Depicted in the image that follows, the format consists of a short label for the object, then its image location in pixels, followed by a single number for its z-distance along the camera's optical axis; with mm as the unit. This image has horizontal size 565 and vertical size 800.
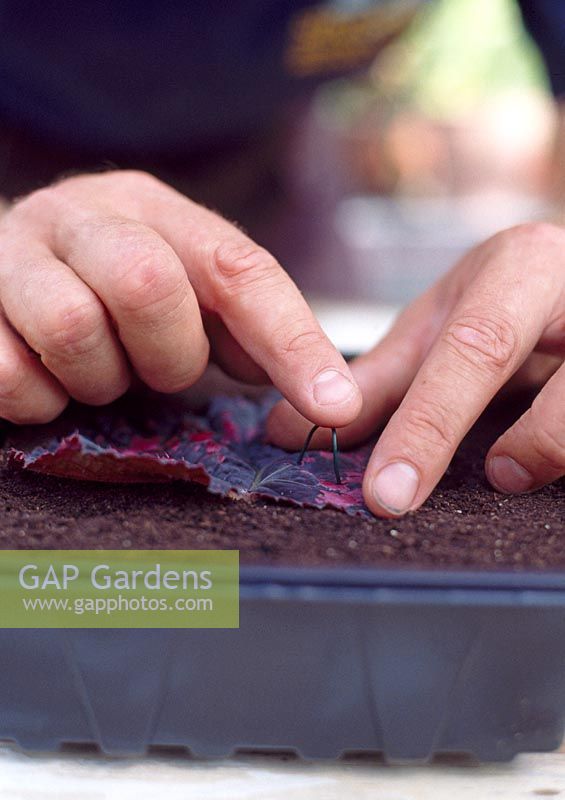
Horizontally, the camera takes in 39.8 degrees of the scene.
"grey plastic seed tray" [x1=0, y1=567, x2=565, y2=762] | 366
